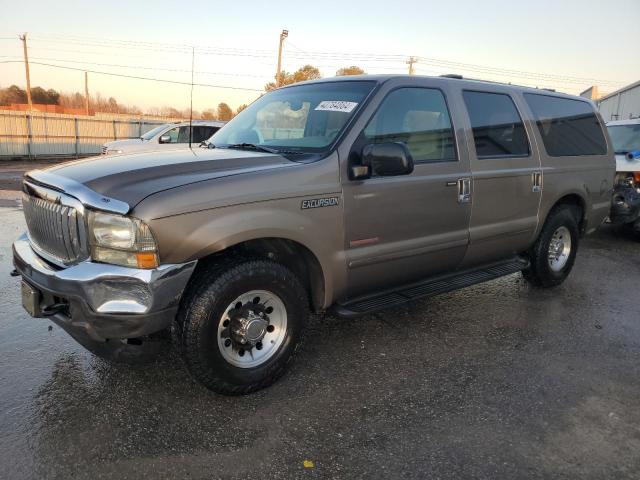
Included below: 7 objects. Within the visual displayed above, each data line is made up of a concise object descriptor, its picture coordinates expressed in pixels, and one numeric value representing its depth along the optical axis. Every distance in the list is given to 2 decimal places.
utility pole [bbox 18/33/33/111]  46.41
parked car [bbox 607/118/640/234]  7.26
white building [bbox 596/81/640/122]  22.07
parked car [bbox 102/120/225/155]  13.68
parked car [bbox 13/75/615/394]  2.54
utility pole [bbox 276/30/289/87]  34.22
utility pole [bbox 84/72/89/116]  58.25
